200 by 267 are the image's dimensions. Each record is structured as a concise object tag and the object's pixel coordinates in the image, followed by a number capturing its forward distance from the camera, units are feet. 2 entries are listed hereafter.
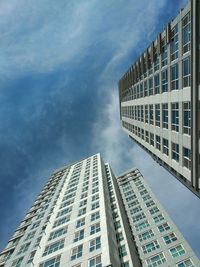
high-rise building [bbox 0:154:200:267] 73.99
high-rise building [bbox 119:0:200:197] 46.37
